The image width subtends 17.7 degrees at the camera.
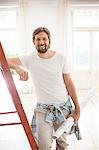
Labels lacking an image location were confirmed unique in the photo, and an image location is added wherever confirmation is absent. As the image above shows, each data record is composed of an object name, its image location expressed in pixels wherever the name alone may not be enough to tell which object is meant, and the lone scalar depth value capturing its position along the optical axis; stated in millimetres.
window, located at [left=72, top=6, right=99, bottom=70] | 8781
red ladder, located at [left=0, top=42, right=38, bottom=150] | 1695
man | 2527
